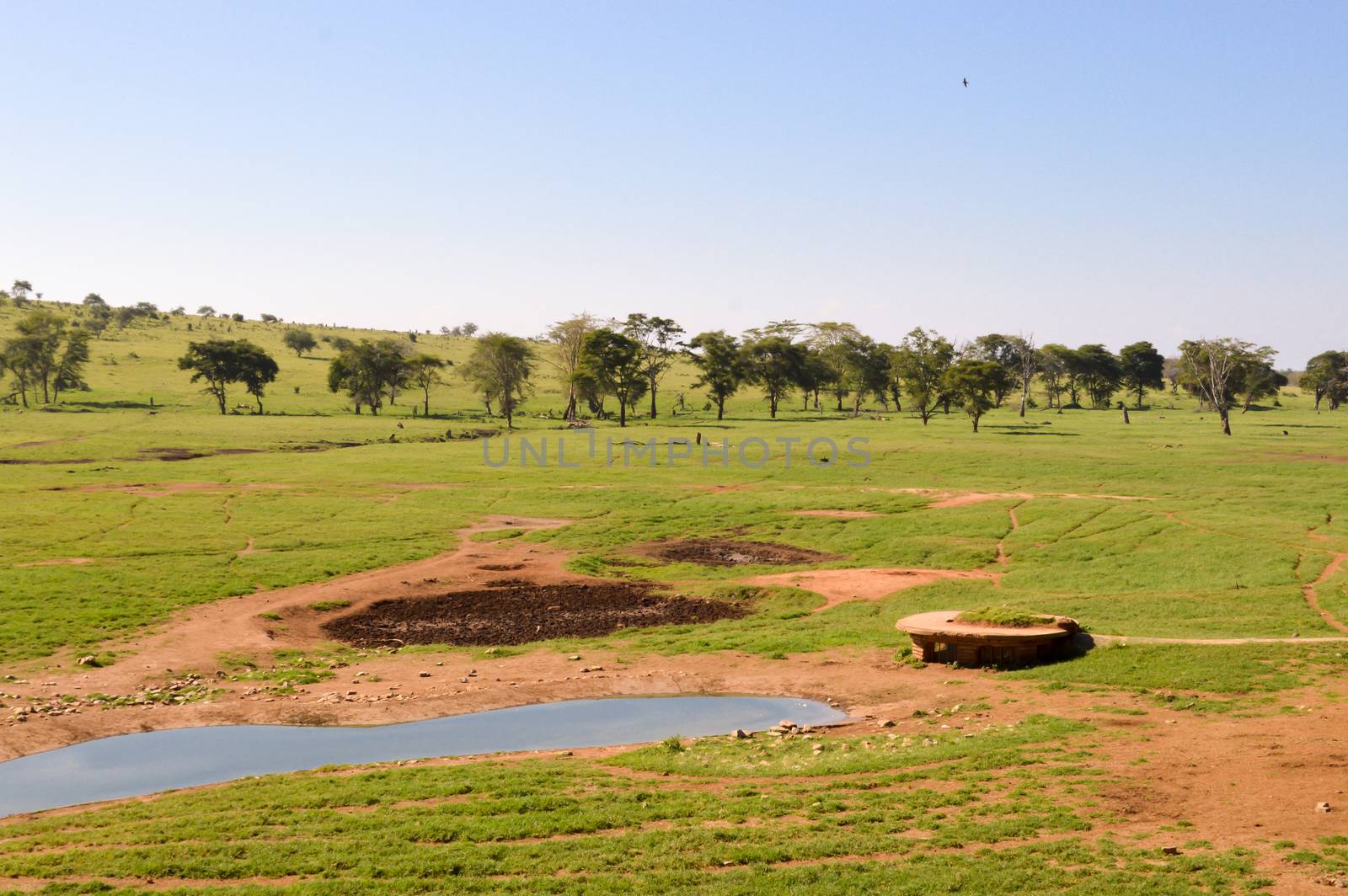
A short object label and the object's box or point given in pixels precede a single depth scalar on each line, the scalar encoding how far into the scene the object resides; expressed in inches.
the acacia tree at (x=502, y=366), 4913.9
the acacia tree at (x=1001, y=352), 5962.1
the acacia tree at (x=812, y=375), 5280.5
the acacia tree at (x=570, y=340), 5280.5
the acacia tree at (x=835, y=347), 5477.4
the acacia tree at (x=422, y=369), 5157.5
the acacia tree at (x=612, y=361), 4702.3
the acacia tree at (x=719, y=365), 5064.0
